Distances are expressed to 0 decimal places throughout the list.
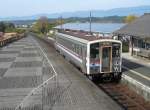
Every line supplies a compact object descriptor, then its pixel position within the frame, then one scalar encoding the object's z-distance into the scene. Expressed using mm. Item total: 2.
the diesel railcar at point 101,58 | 10385
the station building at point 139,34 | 14793
